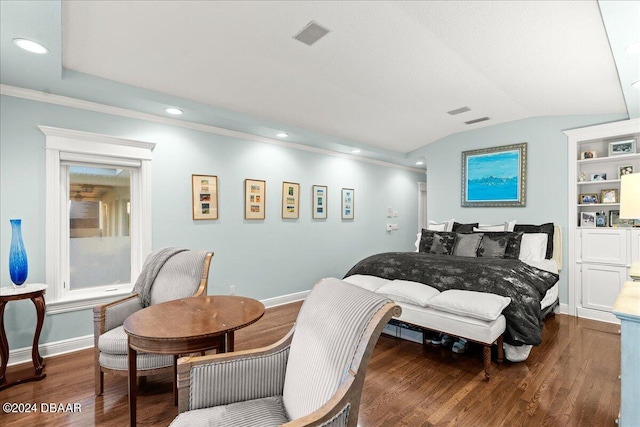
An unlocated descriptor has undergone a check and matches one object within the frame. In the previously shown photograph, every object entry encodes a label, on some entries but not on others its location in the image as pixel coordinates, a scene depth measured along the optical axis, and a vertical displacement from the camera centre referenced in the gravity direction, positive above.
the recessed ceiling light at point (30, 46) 2.03 +1.13
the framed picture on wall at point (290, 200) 4.63 +0.21
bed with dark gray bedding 2.62 -0.65
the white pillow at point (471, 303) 2.47 -0.75
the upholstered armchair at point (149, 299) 2.04 -0.66
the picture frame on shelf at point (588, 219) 4.04 -0.10
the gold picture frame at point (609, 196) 3.89 +0.20
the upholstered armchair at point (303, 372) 1.07 -0.64
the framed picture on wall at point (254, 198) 4.21 +0.22
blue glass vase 2.47 -0.32
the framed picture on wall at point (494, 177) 4.66 +0.55
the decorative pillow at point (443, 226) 4.96 -0.21
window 2.87 -0.01
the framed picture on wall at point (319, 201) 5.01 +0.20
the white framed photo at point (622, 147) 3.78 +0.78
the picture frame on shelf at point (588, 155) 4.06 +0.75
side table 2.38 -0.82
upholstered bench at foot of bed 2.47 -0.95
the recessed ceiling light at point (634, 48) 2.23 +1.18
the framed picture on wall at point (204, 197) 3.74 +0.22
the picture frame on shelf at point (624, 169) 3.82 +0.51
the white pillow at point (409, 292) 2.84 -0.74
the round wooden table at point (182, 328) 1.62 -0.62
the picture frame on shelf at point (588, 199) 4.08 +0.17
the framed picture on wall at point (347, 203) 5.48 +0.18
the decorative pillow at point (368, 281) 3.24 -0.73
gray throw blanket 2.59 -0.47
